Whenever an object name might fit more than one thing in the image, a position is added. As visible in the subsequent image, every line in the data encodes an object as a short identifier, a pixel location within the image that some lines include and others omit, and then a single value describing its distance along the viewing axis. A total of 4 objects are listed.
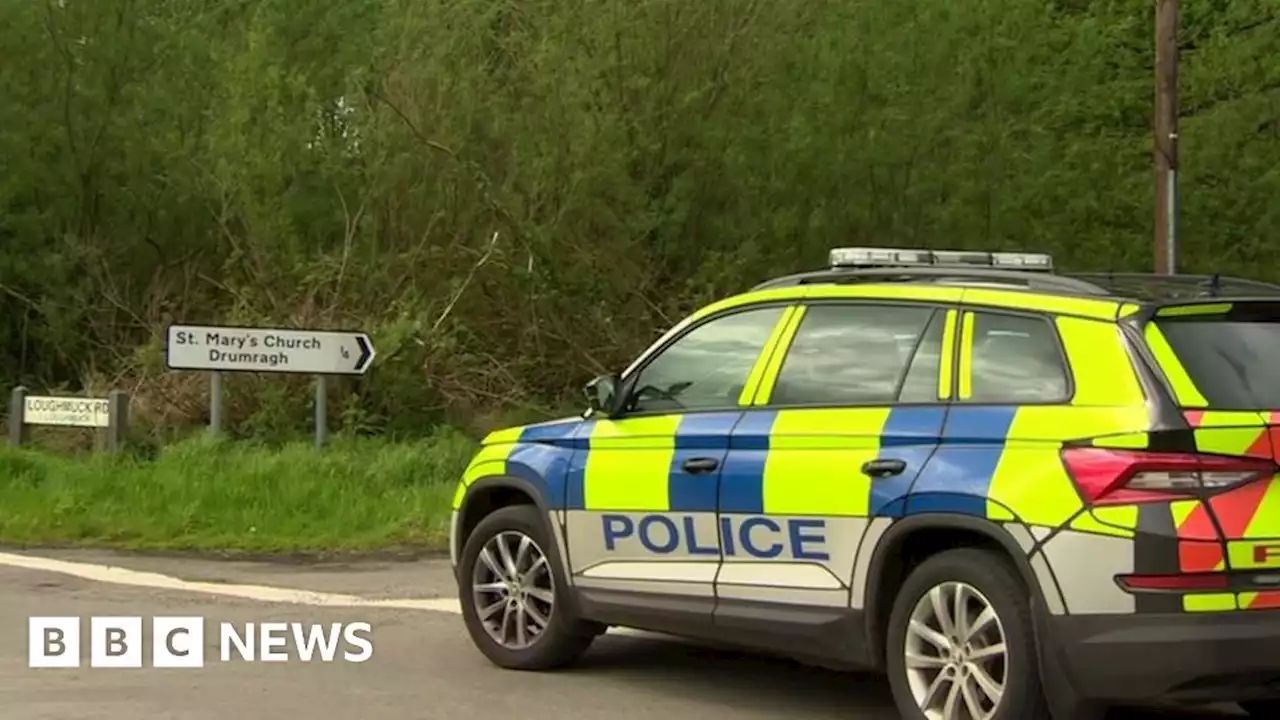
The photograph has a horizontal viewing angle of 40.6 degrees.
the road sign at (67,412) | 16.30
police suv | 5.41
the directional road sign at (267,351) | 15.66
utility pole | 16.27
